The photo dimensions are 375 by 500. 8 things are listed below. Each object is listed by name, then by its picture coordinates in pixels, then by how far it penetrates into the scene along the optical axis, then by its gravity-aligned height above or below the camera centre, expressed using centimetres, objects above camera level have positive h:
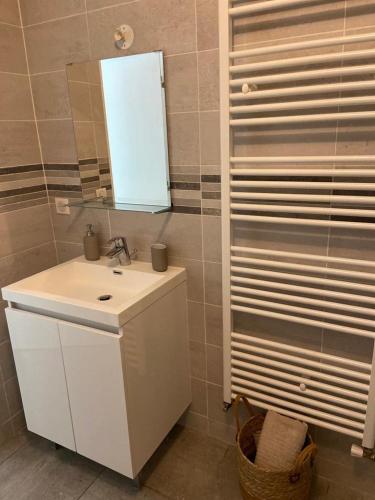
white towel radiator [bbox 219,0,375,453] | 120 -30
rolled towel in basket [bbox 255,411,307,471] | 145 -114
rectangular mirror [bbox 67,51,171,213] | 157 +3
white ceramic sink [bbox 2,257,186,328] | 139 -60
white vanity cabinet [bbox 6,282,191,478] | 143 -94
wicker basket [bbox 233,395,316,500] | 137 -122
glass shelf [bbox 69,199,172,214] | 163 -30
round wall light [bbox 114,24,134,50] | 152 +39
